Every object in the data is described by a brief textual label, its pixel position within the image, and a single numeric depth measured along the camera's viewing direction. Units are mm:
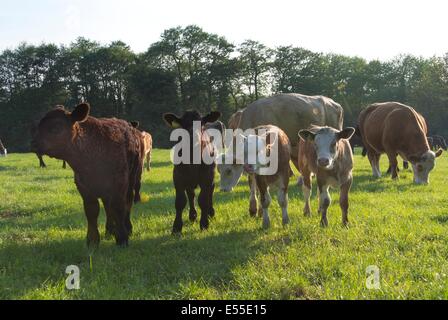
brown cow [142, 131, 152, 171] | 16200
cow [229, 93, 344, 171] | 11438
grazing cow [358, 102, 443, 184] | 11875
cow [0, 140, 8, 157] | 27238
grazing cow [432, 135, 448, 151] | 36206
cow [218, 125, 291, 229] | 7016
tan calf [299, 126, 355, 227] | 6488
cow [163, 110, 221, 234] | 6730
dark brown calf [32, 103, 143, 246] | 5387
